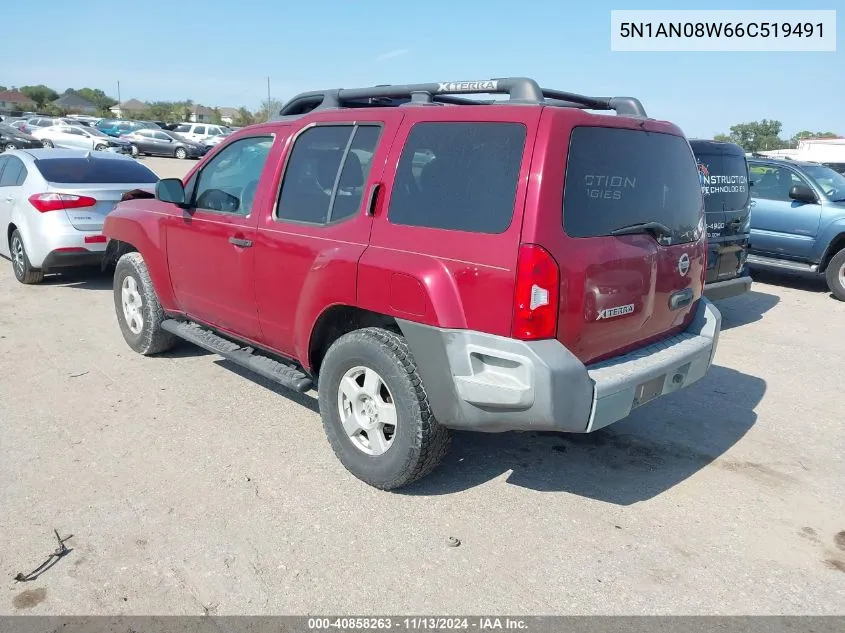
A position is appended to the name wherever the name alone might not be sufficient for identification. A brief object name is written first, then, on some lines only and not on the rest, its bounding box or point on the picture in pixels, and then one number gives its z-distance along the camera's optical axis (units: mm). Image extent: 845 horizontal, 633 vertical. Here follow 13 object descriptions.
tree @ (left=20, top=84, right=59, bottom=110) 107225
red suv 3105
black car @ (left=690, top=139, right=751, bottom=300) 6773
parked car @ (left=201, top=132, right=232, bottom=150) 35244
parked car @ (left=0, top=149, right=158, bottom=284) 7668
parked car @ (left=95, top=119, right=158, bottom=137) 38000
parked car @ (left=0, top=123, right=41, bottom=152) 29156
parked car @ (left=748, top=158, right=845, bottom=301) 8914
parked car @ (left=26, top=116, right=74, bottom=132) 34600
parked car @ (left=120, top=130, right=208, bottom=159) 34156
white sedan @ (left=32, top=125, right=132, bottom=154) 29172
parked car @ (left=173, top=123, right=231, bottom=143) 36750
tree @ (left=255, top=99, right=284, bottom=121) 60047
